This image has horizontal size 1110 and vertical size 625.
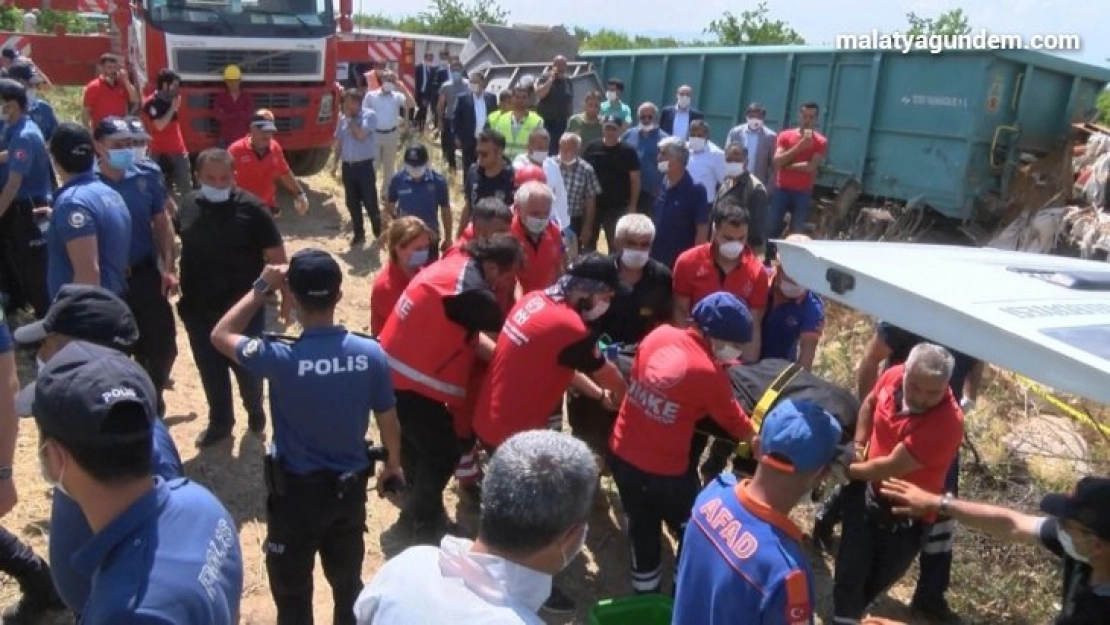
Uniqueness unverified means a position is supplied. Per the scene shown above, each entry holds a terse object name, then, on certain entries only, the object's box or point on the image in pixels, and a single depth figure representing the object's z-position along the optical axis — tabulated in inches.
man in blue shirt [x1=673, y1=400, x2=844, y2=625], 94.7
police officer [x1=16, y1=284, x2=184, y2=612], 95.0
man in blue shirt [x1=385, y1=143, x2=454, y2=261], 307.4
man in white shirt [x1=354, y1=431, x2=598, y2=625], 69.4
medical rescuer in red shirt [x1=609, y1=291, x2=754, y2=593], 146.0
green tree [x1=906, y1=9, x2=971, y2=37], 787.4
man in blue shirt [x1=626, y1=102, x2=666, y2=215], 373.1
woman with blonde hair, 199.5
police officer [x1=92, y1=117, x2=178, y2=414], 202.7
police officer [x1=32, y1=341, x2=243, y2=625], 69.1
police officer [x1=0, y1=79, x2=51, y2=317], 224.5
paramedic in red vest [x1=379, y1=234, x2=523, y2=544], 170.7
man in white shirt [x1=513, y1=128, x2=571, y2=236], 292.2
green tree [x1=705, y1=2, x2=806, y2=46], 1009.5
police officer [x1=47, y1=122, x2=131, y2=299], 173.6
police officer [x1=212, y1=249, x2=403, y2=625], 129.6
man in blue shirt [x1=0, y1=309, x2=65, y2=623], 127.0
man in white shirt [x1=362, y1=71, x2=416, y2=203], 427.8
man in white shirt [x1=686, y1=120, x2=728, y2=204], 354.9
